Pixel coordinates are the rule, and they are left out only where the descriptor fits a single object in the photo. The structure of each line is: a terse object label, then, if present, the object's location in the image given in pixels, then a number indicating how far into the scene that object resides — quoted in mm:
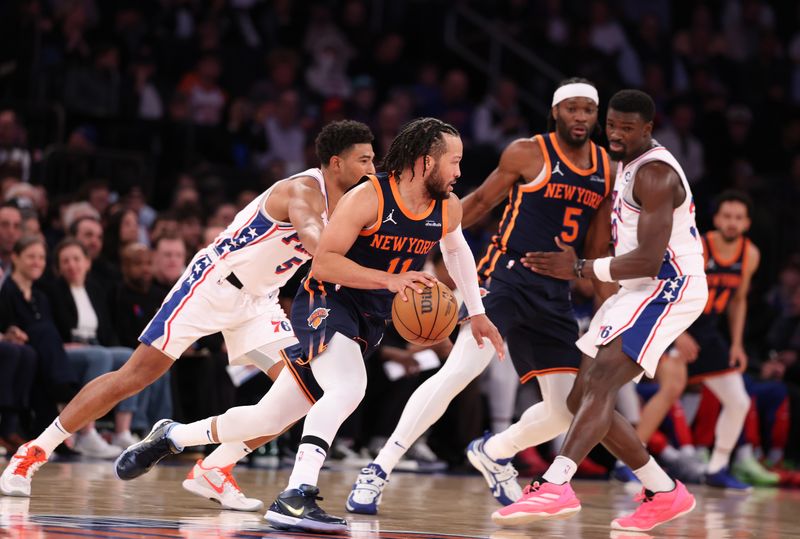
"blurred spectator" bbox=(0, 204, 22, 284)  16392
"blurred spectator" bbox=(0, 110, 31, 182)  19279
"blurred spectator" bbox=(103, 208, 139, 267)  17923
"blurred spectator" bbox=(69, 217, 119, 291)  17349
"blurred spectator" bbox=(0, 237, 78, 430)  15447
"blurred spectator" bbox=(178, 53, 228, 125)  22977
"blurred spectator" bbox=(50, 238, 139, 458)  15779
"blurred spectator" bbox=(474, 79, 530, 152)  24720
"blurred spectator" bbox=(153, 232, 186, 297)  16924
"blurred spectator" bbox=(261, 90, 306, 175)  23310
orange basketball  9140
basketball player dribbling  9054
